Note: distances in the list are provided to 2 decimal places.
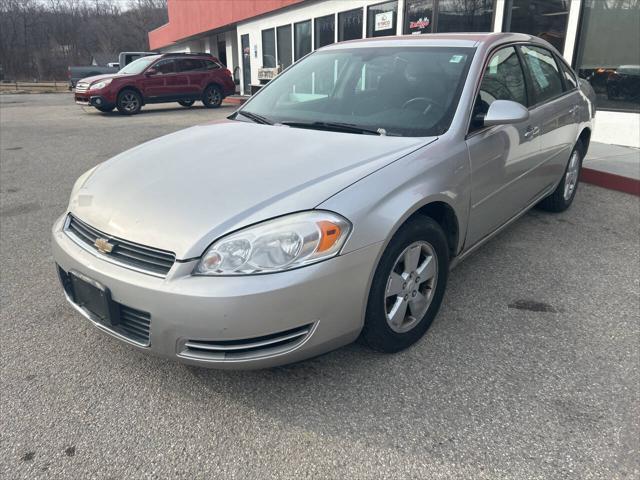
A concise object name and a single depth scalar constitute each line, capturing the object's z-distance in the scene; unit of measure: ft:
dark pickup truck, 83.61
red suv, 45.80
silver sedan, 6.49
